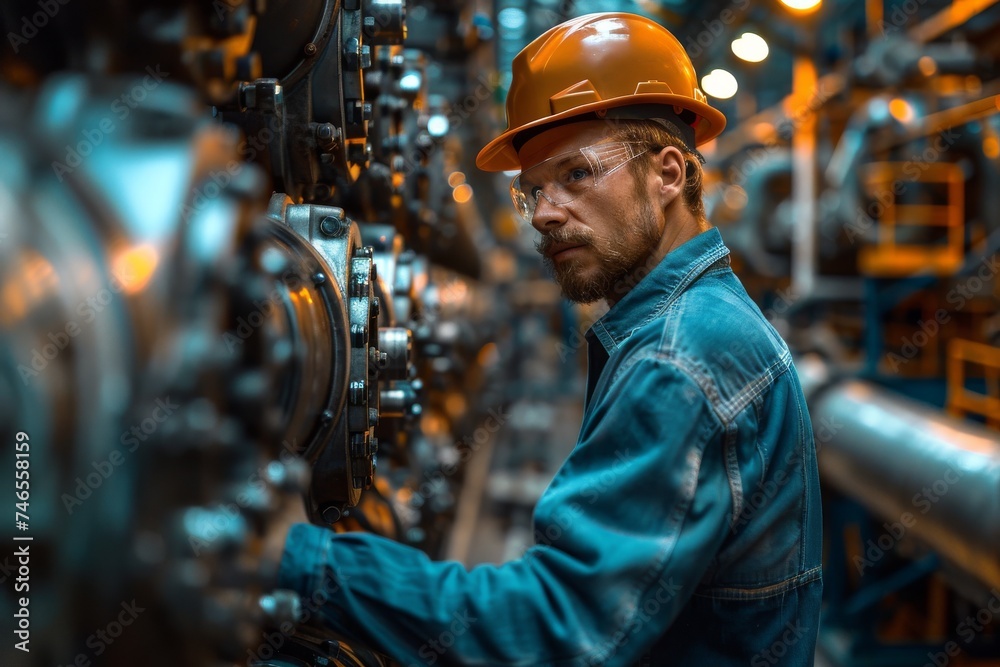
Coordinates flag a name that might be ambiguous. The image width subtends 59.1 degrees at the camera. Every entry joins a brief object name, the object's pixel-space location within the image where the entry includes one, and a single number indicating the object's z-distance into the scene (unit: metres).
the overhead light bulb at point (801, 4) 4.85
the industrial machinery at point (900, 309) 3.42
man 0.96
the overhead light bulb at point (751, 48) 5.77
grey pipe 2.87
